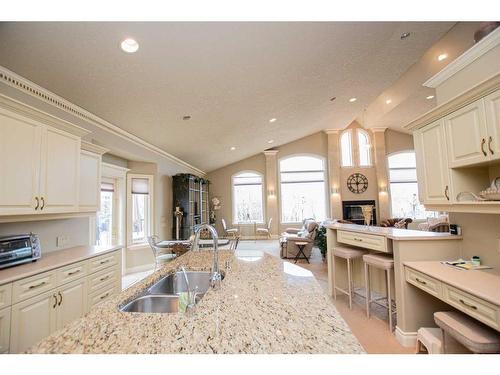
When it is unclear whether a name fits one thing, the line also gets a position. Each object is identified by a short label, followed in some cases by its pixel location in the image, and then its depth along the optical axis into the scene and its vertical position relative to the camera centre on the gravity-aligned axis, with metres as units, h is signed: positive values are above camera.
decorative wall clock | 9.09 +0.65
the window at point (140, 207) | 4.75 -0.01
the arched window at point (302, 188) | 9.26 +0.55
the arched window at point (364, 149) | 9.25 +2.05
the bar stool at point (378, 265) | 2.44 -0.70
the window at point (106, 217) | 4.18 -0.17
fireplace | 8.84 -0.39
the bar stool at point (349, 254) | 3.00 -0.70
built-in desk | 1.33 -0.60
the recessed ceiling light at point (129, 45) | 1.99 +1.42
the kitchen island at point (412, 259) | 2.22 -0.58
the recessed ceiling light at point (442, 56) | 4.34 +2.68
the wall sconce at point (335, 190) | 8.95 +0.42
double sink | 1.31 -0.55
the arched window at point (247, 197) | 9.30 +0.27
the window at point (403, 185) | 9.05 +0.55
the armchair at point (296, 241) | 5.76 -1.00
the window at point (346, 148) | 9.28 +2.12
